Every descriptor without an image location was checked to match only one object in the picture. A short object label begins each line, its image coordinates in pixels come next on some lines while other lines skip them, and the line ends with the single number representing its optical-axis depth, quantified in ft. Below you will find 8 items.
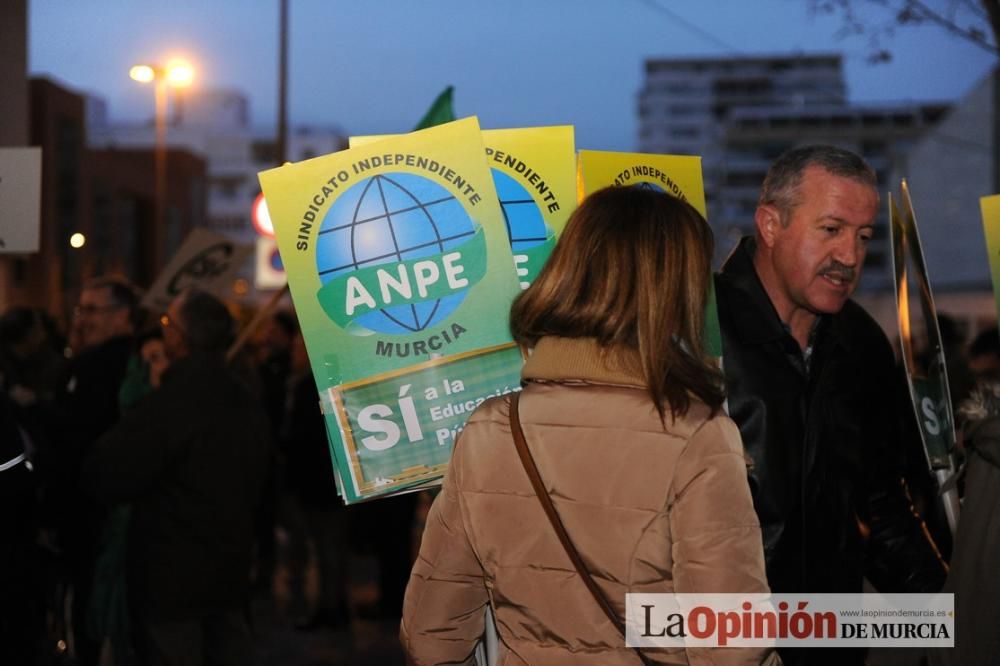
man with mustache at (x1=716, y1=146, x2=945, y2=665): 10.78
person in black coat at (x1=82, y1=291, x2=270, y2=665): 16.26
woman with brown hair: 7.46
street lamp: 93.81
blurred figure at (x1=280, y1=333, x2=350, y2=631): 30.07
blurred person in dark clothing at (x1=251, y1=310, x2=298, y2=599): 34.04
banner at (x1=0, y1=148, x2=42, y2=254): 14.49
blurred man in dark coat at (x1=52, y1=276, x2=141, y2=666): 20.48
